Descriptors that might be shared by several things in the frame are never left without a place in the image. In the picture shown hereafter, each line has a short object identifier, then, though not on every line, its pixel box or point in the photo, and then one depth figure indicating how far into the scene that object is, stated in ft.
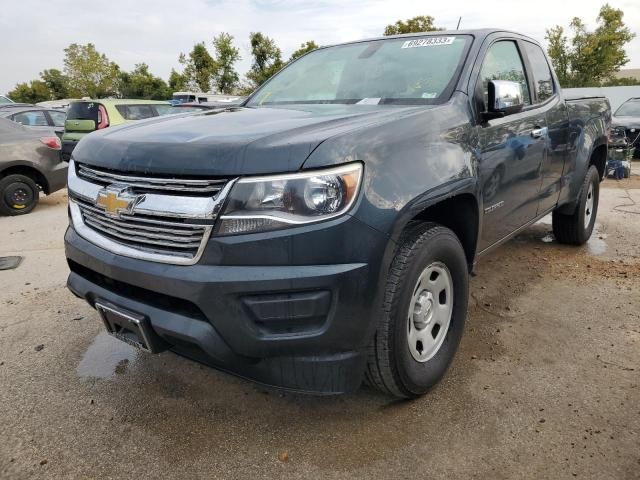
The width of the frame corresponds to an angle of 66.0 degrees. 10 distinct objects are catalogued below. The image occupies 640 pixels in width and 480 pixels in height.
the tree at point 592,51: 100.73
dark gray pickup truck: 5.87
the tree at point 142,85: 148.87
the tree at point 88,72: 146.20
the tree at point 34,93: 164.45
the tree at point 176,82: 139.83
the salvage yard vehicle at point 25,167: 22.35
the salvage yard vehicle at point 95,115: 32.19
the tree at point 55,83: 165.07
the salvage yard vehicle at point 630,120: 42.34
